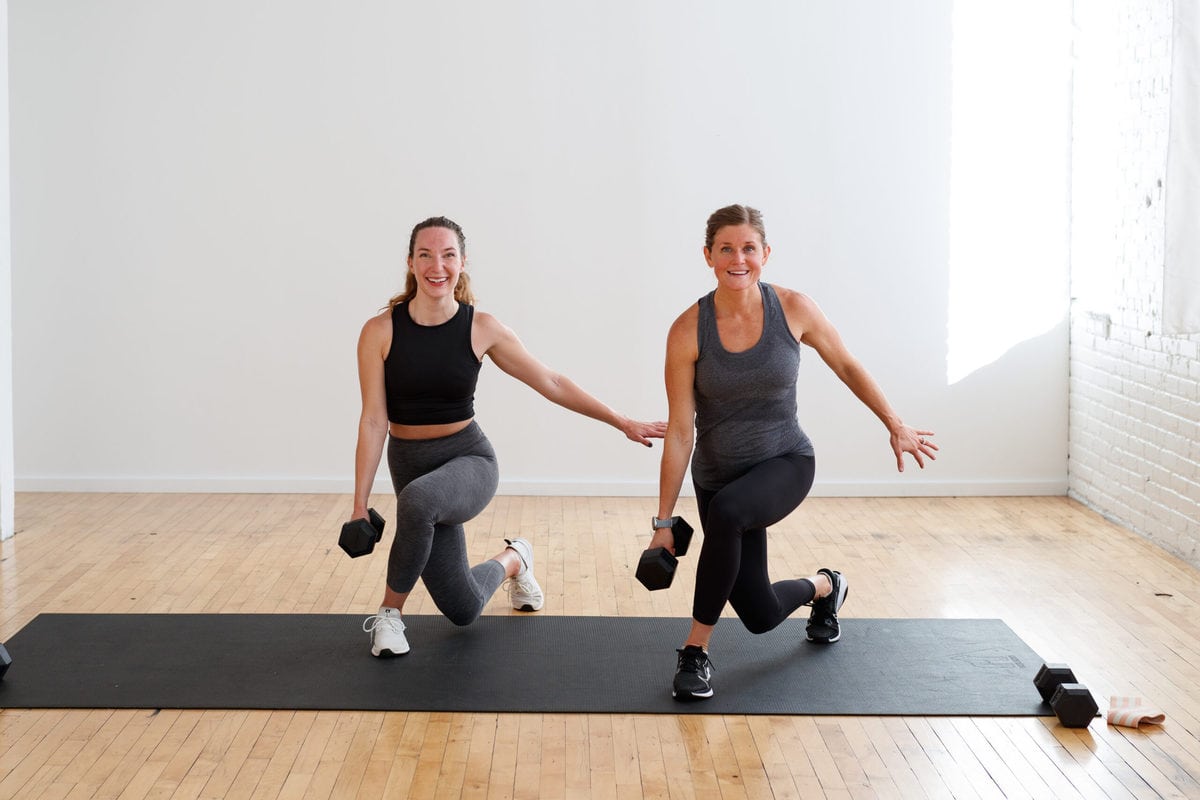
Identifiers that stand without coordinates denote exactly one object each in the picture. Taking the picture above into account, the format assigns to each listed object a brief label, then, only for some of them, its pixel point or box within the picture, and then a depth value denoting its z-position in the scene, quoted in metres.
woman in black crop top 3.90
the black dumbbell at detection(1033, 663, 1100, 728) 3.30
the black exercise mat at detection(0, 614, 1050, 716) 3.47
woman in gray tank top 3.56
